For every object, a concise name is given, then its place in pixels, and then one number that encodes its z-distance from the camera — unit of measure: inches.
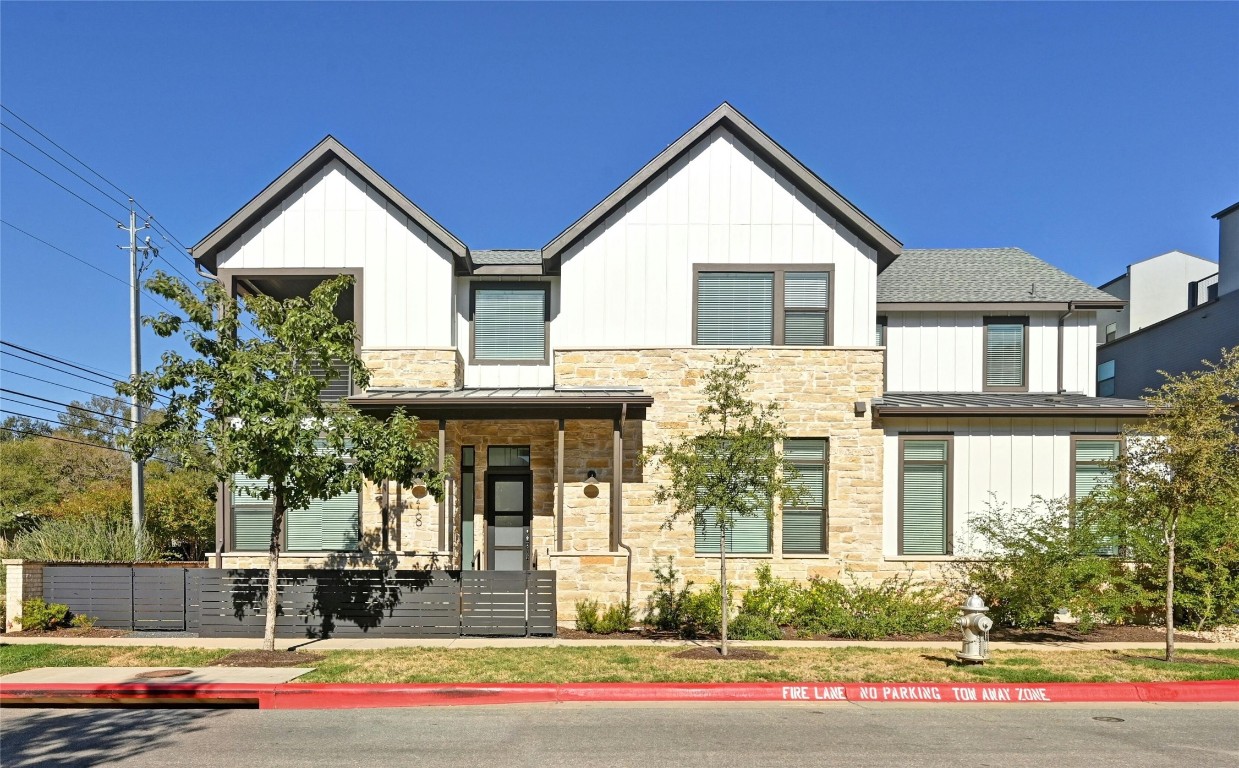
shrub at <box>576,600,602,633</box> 623.5
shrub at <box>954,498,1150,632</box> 610.2
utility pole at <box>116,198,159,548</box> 1044.5
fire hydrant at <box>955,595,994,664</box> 492.4
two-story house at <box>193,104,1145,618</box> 685.3
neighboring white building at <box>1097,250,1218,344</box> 1353.3
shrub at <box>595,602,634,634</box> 622.8
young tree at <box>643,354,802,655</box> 526.9
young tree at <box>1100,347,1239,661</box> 505.4
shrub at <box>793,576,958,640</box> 614.5
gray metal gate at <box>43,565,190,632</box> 627.8
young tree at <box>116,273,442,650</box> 506.3
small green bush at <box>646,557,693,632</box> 648.4
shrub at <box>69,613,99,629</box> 628.4
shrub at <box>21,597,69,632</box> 617.0
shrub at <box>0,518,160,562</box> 686.5
